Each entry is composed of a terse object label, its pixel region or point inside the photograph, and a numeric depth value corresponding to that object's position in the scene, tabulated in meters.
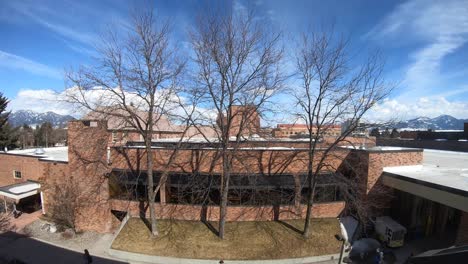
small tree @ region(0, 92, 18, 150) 42.06
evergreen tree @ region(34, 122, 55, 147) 70.12
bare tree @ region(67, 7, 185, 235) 13.33
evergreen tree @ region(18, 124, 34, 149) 68.38
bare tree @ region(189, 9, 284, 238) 13.02
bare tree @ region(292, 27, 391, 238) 12.88
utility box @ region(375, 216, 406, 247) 13.97
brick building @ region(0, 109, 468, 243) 15.37
